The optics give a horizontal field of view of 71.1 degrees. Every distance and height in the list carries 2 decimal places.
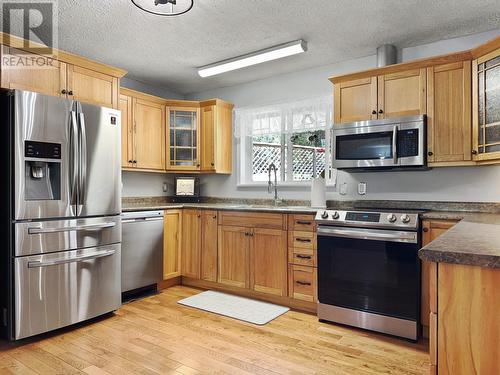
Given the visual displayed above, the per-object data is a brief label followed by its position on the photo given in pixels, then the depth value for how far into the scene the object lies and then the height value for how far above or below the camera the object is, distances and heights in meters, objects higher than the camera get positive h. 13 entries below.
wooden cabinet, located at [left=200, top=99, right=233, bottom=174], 4.39 +0.64
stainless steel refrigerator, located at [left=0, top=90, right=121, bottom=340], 2.53 -0.20
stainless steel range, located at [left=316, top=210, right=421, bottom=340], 2.65 -0.68
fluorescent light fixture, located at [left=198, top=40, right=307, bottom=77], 3.25 +1.29
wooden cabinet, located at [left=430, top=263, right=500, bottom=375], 0.99 -0.40
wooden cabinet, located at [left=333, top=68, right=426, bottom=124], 2.98 +0.81
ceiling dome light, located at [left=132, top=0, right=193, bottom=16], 2.40 +1.28
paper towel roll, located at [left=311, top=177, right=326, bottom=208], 3.57 -0.06
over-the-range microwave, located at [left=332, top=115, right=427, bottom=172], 2.91 +0.37
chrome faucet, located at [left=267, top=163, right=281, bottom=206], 4.09 +0.04
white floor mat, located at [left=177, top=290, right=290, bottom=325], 3.11 -1.15
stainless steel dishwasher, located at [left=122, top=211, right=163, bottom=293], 3.46 -0.65
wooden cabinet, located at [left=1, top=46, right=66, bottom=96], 2.59 +0.89
